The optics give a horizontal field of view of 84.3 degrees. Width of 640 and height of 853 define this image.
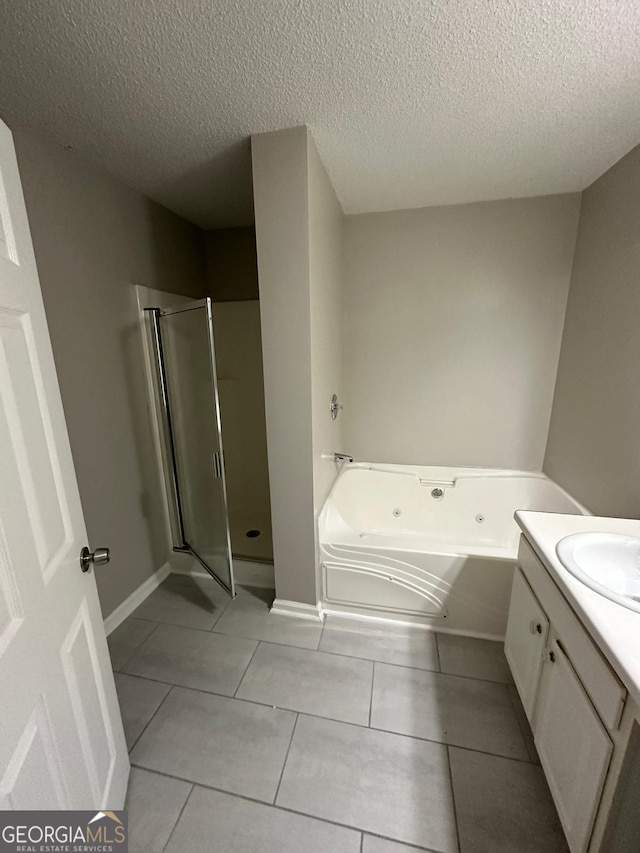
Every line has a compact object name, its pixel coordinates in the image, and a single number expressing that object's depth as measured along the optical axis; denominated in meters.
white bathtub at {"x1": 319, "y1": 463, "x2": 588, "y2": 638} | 1.80
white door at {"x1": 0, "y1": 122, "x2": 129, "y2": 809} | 0.65
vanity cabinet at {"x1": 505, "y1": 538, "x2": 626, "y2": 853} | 0.84
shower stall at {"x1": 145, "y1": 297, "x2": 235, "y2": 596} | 1.84
